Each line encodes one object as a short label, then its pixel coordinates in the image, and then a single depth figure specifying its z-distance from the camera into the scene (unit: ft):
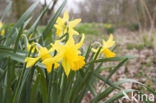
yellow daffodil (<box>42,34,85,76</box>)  2.00
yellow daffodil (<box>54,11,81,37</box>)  3.39
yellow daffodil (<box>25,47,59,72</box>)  2.12
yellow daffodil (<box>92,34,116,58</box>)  2.72
